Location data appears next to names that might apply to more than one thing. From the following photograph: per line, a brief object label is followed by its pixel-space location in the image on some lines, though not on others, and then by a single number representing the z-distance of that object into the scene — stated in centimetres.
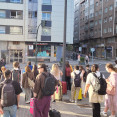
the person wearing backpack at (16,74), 702
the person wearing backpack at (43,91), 431
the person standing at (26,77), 691
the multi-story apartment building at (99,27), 5159
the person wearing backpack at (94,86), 506
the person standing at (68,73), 945
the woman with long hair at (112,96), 540
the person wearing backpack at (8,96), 386
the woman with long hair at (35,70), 793
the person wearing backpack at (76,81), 732
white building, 3253
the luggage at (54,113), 461
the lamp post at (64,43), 912
